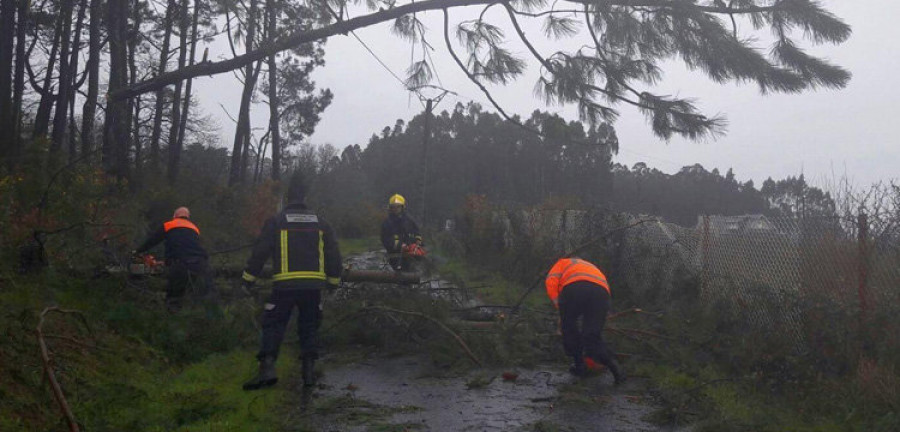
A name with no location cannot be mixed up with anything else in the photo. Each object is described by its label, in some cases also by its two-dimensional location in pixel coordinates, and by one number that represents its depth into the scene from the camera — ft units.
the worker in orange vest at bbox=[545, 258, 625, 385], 26.78
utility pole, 106.22
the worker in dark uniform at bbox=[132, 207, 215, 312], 32.30
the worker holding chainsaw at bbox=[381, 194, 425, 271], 39.81
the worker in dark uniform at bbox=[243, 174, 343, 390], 24.58
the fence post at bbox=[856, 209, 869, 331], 25.76
